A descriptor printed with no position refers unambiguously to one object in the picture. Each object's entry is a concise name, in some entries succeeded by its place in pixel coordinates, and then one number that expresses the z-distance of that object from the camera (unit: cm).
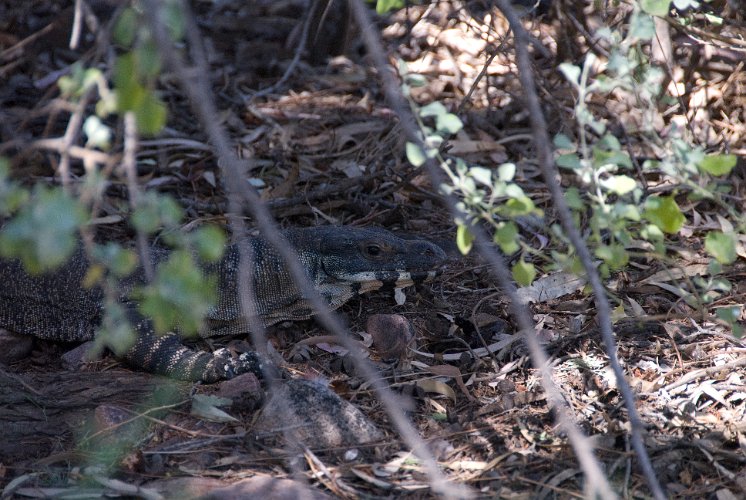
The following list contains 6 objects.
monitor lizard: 1129
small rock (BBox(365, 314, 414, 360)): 1005
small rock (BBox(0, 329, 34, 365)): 1084
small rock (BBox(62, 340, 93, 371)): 1047
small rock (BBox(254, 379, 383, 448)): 796
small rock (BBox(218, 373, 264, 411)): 876
